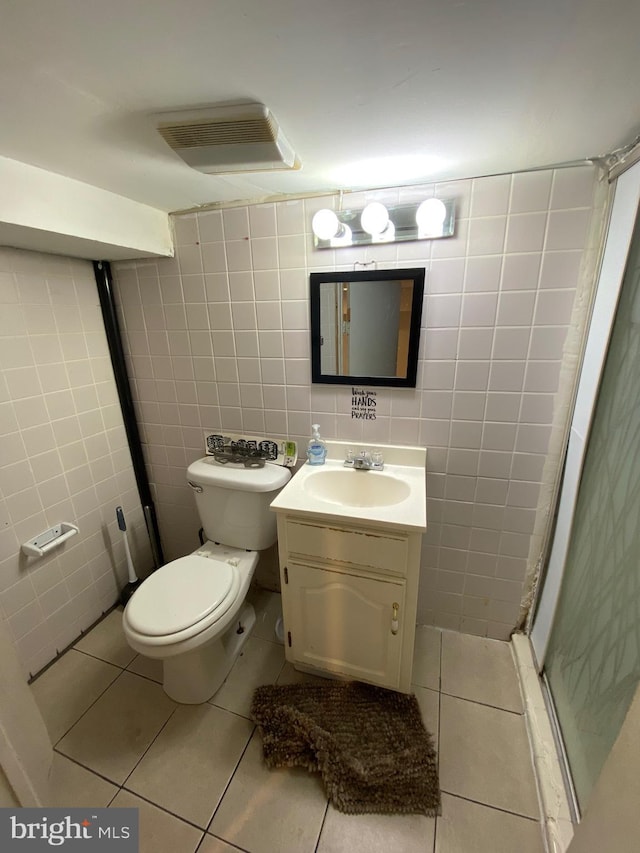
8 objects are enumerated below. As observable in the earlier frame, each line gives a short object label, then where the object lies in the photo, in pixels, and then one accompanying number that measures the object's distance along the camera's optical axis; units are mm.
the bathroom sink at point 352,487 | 1315
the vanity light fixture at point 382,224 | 1070
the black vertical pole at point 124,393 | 1457
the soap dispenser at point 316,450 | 1386
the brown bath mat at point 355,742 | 1020
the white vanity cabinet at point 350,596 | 1076
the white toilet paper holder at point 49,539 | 1262
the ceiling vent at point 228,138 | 710
